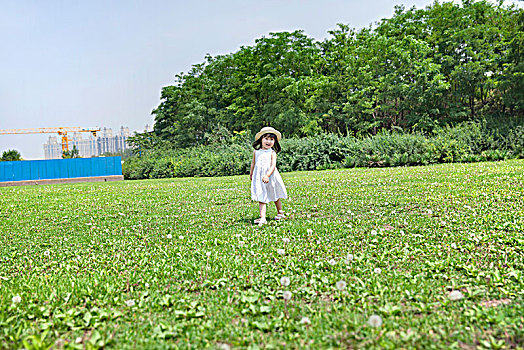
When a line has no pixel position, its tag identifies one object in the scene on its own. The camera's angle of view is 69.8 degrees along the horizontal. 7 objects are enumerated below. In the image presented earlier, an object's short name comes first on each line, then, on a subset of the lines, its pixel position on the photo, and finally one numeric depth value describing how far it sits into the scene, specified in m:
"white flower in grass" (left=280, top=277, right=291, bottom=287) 2.92
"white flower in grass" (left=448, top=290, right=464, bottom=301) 2.57
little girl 6.20
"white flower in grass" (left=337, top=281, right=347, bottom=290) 2.77
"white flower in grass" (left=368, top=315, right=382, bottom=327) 2.29
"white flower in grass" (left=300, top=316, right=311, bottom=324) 2.45
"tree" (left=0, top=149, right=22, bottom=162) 45.71
